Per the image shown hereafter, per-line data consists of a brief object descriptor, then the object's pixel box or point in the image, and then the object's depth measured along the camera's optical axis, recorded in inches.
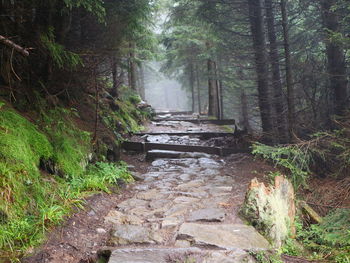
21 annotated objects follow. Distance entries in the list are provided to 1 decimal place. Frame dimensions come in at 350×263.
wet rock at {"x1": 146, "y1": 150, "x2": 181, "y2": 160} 343.0
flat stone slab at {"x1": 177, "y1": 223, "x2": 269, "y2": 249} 126.9
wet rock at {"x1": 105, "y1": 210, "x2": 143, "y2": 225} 158.4
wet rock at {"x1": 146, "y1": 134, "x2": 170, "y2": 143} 406.6
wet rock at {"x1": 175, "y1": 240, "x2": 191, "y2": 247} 128.1
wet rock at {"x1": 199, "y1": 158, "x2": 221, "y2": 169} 309.3
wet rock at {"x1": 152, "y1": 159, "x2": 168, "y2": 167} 319.4
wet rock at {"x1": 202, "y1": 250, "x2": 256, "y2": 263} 113.2
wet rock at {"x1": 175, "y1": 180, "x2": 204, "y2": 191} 227.9
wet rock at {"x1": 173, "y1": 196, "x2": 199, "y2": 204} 193.9
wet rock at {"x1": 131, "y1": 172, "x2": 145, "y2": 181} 256.1
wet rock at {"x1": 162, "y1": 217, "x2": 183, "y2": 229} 151.9
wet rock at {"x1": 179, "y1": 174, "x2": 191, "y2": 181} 258.7
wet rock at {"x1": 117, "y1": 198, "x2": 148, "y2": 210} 184.2
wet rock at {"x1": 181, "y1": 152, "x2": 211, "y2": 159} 348.2
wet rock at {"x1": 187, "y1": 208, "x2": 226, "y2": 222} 158.2
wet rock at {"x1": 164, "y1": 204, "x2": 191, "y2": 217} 169.6
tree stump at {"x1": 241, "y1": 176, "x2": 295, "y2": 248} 143.5
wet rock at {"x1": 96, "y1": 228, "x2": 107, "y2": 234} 145.3
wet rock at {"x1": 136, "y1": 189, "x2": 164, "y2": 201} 204.8
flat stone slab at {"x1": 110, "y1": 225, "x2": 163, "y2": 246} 133.2
